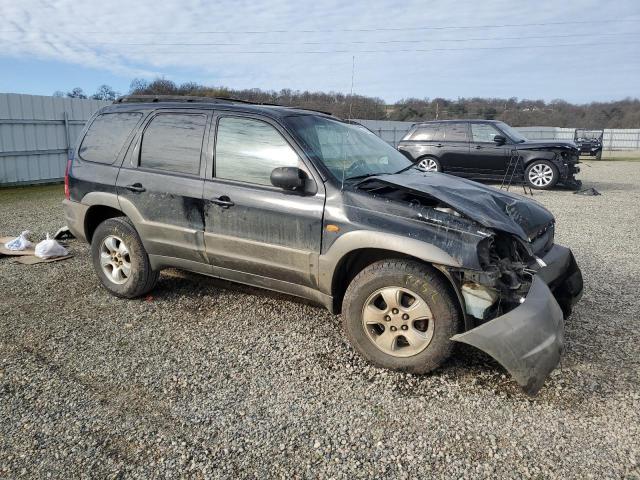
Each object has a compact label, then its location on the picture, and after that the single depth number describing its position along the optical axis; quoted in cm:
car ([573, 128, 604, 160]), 2634
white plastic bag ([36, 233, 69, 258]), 586
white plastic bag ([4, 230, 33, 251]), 610
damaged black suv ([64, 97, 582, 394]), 311
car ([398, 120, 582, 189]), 1222
